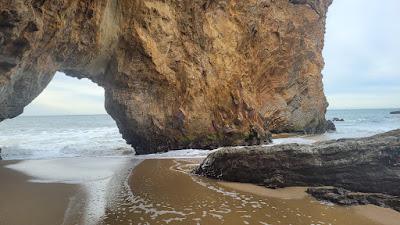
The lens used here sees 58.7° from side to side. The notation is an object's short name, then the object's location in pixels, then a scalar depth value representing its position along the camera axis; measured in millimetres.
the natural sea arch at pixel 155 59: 9289
